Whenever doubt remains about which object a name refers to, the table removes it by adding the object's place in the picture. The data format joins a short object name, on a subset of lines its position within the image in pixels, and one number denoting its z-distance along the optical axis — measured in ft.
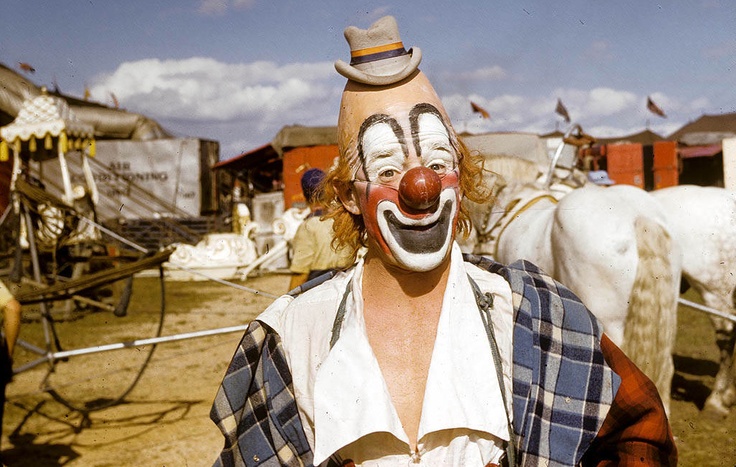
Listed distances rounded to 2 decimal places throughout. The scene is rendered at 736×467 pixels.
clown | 4.48
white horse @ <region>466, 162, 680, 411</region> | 11.58
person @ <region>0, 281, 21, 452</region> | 8.80
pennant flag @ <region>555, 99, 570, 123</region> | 31.83
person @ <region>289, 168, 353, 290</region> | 13.83
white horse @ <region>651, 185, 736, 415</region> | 14.25
